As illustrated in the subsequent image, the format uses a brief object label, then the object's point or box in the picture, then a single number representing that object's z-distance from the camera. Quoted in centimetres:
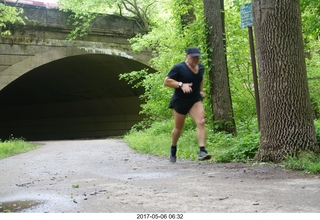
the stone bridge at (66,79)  1788
